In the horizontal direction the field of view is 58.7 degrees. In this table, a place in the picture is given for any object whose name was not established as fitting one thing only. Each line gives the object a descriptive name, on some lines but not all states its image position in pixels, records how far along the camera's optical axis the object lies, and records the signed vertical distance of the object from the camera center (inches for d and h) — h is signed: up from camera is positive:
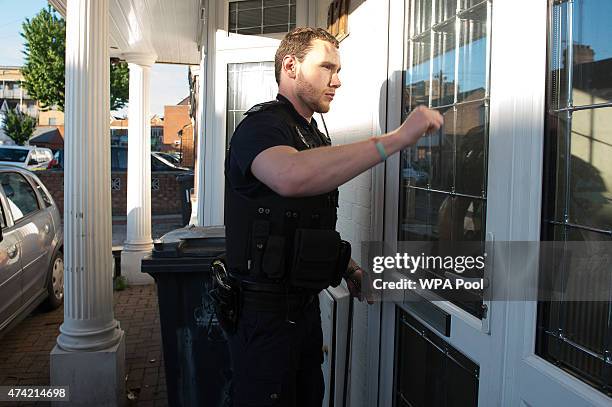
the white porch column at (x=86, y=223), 145.6 -11.1
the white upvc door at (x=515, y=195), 60.3 -0.6
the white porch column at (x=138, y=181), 294.4 +1.2
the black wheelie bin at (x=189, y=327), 120.0 -32.1
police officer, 74.9 -8.4
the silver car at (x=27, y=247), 189.6 -25.9
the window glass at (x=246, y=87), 199.6 +37.0
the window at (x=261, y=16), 190.4 +61.9
